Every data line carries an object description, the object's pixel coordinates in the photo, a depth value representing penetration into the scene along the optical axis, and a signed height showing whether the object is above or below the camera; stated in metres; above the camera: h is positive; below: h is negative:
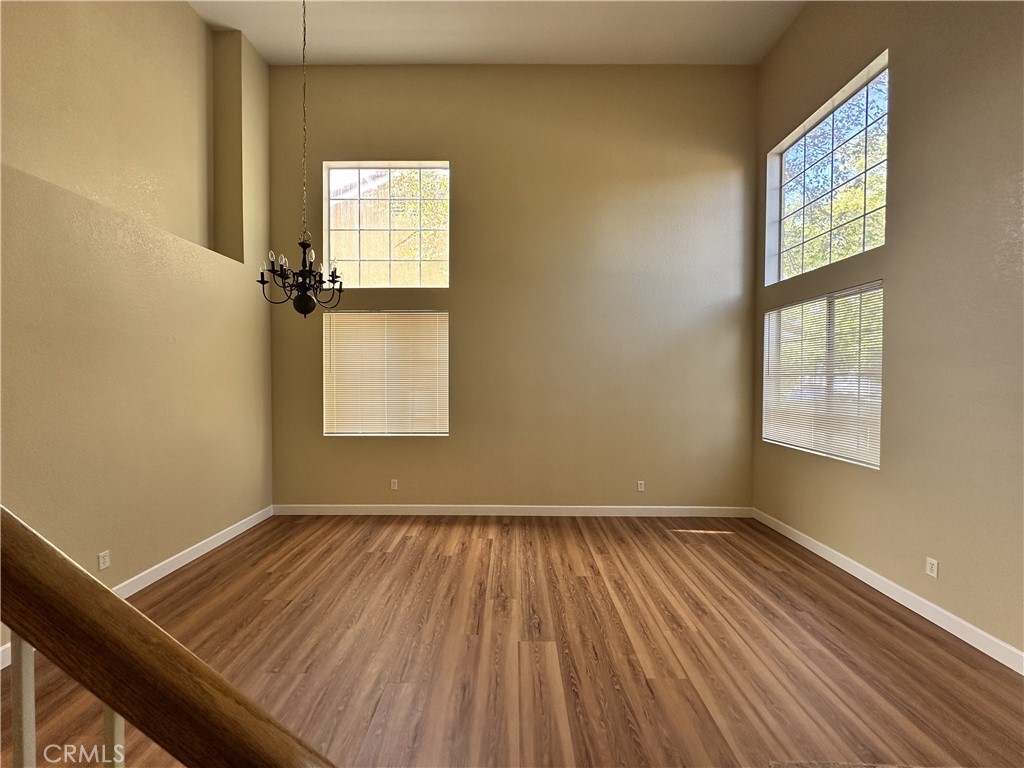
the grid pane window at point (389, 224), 5.10 +1.61
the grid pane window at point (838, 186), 3.46 +1.59
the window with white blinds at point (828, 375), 3.40 -0.03
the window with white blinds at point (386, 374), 5.01 -0.05
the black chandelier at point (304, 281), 3.04 +0.62
